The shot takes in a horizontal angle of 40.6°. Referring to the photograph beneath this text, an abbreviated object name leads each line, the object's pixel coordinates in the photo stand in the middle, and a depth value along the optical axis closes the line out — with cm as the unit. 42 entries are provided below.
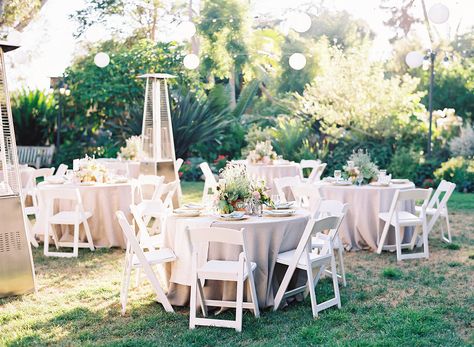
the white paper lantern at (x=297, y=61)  1434
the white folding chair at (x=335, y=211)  621
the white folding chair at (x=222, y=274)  473
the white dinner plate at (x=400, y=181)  883
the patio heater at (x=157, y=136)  1027
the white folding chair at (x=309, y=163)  1205
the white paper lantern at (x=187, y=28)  1236
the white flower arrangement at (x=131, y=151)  1240
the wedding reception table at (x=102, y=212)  835
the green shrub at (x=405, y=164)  1466
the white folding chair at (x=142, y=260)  516
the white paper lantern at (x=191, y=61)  1452
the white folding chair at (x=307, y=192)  687
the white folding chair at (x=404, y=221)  738
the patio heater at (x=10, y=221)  586
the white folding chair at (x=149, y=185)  829
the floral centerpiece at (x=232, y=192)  567
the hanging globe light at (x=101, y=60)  1466
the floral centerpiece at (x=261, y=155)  1199
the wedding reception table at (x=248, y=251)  529
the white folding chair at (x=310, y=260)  509
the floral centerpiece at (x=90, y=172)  859
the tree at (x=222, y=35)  2230
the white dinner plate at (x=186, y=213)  573
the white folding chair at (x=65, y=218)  778
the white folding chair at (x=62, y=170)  1011
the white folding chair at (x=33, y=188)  915
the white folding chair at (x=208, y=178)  1117
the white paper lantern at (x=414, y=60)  1347
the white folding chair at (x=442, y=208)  802
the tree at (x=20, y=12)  1487
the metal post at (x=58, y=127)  1888
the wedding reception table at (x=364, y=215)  806
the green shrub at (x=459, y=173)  1387
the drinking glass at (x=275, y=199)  612
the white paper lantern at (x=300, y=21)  1085
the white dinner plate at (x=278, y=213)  561
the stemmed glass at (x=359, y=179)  844
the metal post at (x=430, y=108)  1445
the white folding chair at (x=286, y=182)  824
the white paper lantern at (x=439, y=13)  933
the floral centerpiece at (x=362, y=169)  850
